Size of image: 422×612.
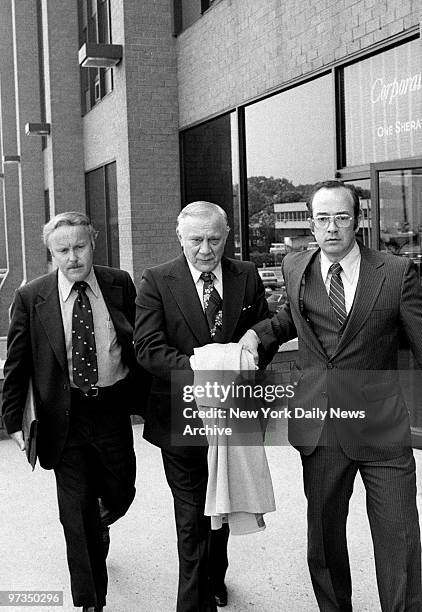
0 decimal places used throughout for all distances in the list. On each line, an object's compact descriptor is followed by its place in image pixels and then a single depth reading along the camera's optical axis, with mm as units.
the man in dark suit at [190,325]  3340
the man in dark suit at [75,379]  3578
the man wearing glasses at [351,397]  3018
